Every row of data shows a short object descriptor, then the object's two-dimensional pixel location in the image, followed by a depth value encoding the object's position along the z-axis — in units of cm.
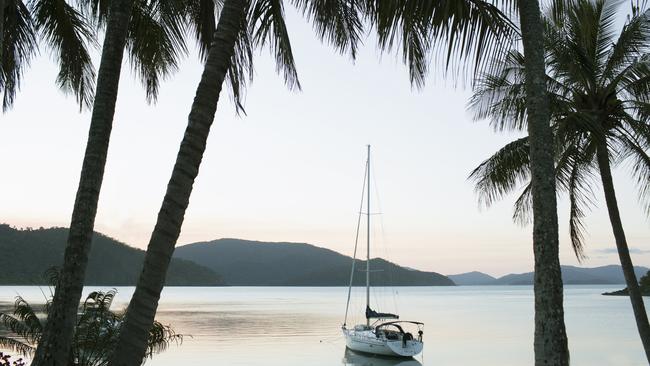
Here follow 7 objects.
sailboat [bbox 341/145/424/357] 3901
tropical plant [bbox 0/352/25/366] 943
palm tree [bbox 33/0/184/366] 678
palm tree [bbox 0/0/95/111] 1080
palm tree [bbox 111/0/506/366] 589
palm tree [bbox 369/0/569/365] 703
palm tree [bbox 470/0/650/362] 1359
